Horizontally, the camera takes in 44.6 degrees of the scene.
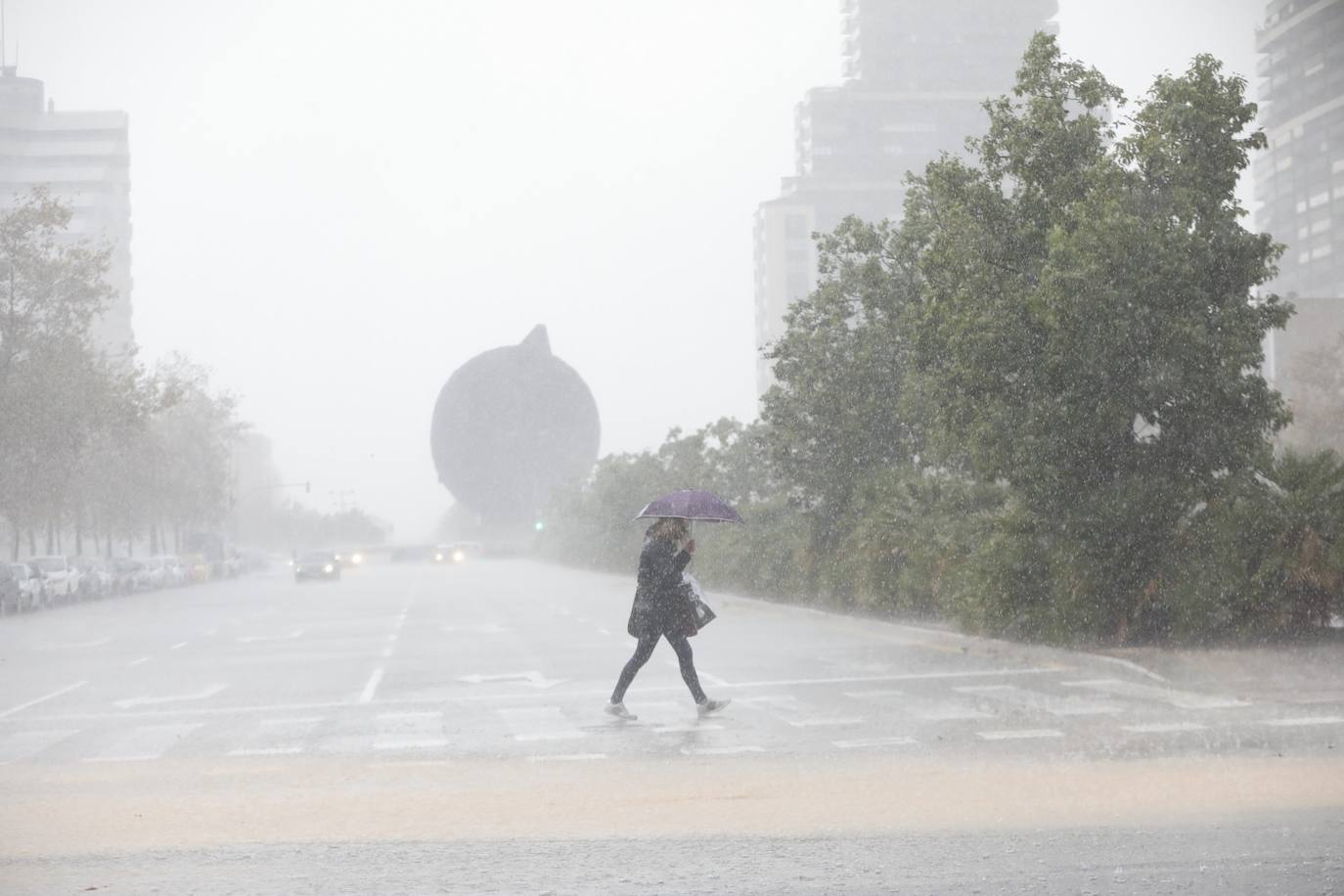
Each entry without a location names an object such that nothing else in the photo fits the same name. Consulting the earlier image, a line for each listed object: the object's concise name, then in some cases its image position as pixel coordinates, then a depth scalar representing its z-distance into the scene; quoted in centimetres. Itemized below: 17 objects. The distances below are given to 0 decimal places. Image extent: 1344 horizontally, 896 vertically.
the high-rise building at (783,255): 18288
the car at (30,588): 4875
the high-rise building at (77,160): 18512
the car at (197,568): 8519
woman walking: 1438
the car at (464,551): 12400
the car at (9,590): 4719
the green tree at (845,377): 2998
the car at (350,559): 12144
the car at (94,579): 5938
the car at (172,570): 7588
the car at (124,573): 6538
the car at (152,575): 6981
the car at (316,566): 7188
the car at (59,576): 5288
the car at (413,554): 13938
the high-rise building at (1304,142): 14925
